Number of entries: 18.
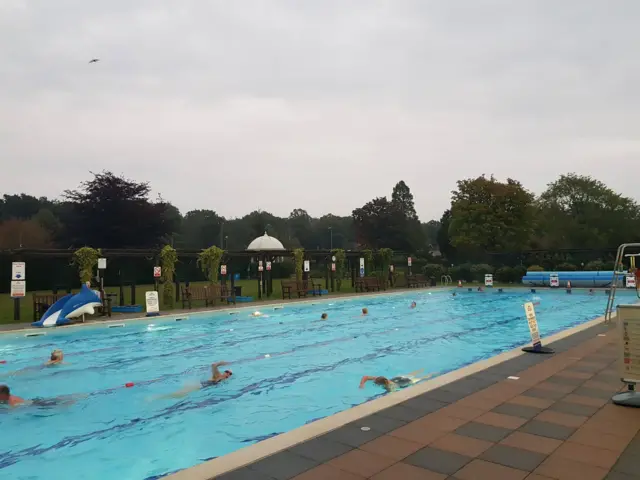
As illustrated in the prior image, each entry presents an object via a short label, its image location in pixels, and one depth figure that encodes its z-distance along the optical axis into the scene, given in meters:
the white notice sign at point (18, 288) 13.52
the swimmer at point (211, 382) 7.48
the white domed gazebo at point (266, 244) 33.22
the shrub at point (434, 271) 31.66
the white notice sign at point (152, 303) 15.59
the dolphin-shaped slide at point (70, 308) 13.14
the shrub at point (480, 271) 31.11
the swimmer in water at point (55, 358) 9.33
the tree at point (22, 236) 41.94
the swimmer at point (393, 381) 7.18
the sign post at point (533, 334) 7.81
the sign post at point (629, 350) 4.84
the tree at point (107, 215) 37.81
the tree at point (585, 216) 40.41
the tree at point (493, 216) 35.41
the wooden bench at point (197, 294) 17.31
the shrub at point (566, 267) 29.03
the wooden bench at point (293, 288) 21.08
